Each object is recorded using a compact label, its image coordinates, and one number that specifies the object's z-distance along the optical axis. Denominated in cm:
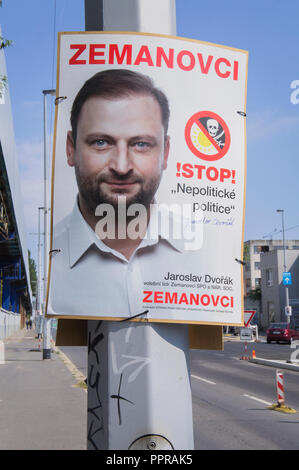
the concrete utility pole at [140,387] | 298
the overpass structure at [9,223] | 1877
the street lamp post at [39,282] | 4304
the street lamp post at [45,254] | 2406
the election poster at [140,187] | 312
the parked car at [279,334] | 4475
